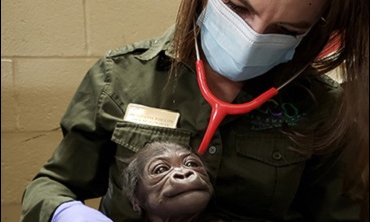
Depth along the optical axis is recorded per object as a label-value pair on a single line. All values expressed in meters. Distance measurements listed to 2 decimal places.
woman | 1.23
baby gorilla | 1.08
